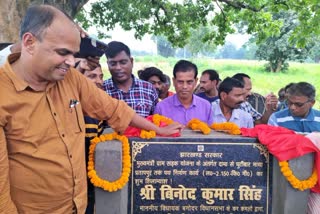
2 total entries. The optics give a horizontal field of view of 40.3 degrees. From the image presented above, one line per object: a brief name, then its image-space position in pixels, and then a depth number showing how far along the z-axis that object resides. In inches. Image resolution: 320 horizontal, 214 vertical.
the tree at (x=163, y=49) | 2244.5
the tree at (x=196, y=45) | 1539.5
